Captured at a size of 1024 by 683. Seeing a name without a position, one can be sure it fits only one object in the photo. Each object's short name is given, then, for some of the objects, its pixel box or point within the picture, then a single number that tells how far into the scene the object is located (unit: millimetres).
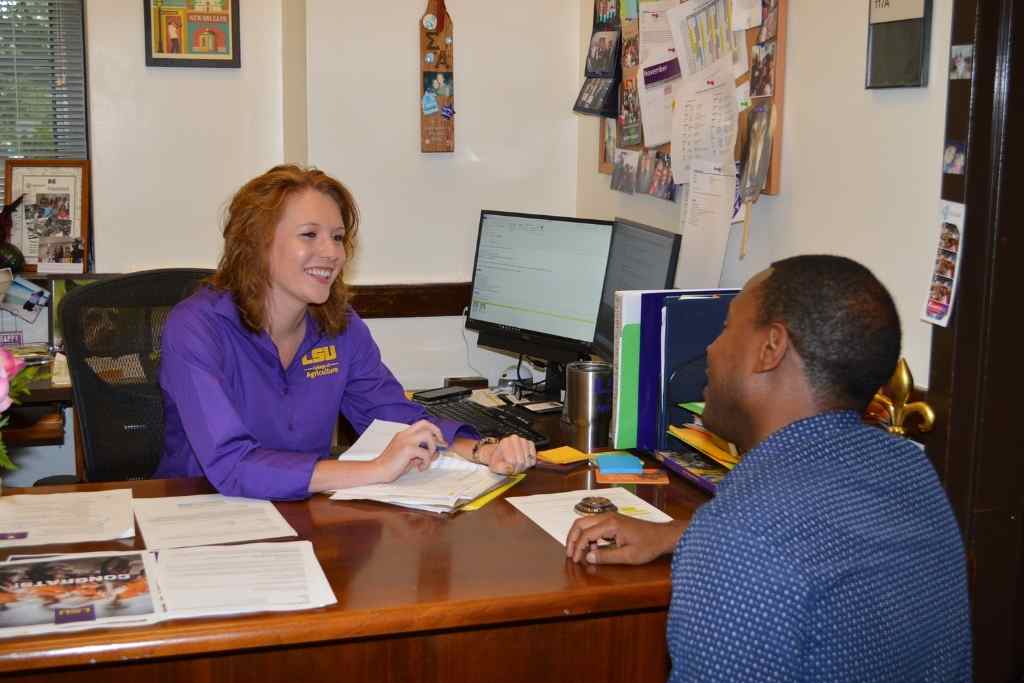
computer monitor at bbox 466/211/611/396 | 2781
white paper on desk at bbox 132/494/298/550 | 1708
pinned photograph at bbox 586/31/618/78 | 3180
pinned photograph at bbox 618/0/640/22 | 3021
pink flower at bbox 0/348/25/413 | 1782
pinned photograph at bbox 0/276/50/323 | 3572
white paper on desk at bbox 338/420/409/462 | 2094
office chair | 2365
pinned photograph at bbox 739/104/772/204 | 2369
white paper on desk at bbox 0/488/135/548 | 1719
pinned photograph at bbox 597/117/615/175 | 3287
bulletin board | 2326
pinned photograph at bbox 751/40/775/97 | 2350
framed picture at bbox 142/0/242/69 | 3604
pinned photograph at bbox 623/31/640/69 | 3031
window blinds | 3635
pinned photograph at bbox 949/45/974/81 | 1803
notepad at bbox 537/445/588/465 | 2203
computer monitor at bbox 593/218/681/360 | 2400
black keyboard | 2473
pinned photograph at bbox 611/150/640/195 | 3100
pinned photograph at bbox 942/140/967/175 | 1822
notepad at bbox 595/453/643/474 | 2133
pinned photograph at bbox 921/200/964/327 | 1846
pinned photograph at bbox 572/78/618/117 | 3211
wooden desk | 1411
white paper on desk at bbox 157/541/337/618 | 1461
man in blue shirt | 1116
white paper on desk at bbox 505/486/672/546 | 1823
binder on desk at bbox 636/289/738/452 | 2236
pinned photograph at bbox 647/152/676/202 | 2836
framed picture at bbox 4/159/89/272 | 3611
